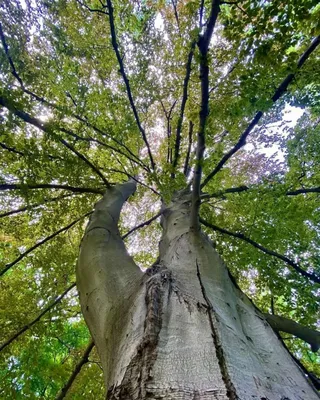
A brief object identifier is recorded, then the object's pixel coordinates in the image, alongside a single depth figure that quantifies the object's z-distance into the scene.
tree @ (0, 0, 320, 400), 1.20
